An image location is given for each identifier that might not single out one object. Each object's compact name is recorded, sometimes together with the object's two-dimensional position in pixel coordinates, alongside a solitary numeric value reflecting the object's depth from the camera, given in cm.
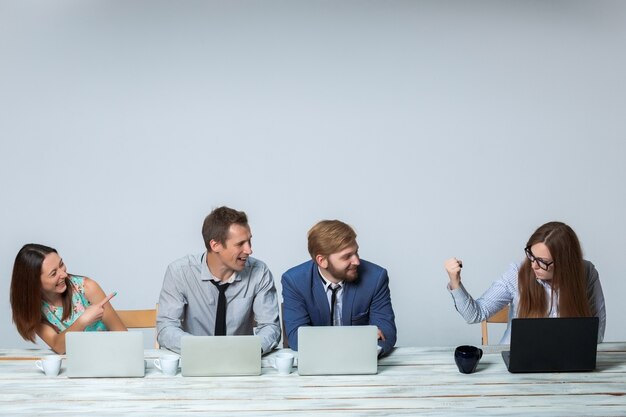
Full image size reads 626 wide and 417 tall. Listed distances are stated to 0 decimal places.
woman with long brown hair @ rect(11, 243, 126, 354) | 336
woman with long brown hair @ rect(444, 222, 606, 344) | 329
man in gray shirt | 346
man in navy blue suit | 338
